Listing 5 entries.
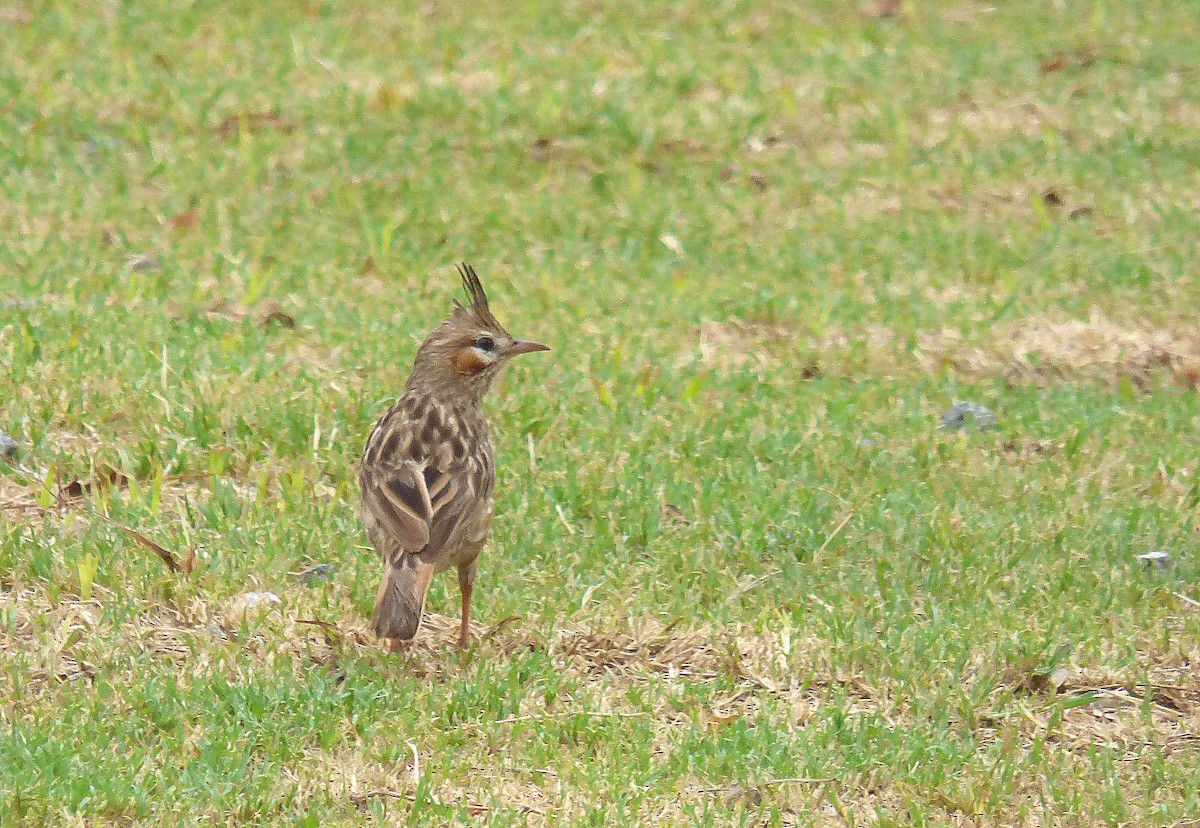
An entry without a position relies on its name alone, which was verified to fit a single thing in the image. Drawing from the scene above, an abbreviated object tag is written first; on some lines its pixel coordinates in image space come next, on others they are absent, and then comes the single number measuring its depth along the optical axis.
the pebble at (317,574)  12.86
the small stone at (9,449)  14.39
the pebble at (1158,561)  13.75
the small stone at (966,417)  16.98
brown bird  11.30
